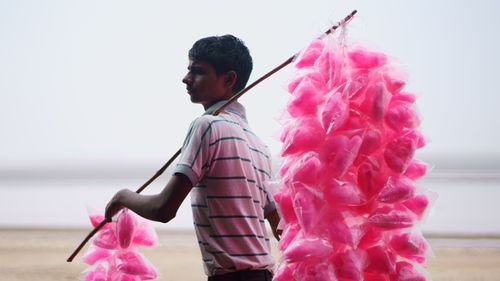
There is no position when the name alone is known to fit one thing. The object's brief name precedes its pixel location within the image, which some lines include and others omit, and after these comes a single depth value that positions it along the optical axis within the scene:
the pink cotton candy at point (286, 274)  3.42
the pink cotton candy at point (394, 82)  3.45
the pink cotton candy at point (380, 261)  3.38
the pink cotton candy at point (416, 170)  3.48
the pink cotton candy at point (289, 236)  3.45
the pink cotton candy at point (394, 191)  3.36
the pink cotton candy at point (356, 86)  3.40
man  3.49
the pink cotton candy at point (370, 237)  3.40
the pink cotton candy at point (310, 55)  3.53
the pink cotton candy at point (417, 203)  3.46
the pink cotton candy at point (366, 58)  3.44
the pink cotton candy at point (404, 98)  3.46
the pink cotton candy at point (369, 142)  3.38
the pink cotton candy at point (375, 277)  3.41
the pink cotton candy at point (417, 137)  3.41
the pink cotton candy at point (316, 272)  3.34
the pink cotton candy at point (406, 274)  3.39
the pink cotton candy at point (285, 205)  3.46
